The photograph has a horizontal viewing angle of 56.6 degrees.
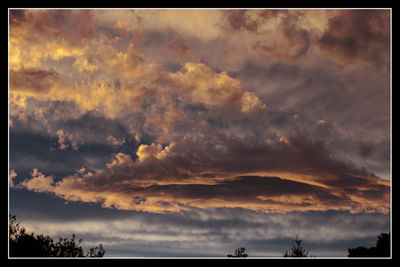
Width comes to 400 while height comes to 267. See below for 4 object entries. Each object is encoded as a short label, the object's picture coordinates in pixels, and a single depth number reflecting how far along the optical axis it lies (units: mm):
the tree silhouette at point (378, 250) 45344
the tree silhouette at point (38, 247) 42969
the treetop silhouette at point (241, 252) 62875
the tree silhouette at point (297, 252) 40678
